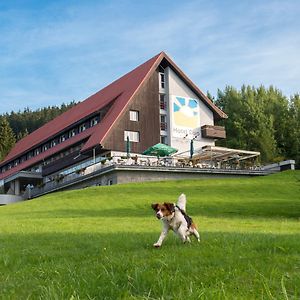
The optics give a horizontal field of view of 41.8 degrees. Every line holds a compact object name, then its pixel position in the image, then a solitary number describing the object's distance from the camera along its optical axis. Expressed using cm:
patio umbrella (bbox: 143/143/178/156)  3420
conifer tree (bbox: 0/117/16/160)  7422
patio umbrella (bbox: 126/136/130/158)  3597
